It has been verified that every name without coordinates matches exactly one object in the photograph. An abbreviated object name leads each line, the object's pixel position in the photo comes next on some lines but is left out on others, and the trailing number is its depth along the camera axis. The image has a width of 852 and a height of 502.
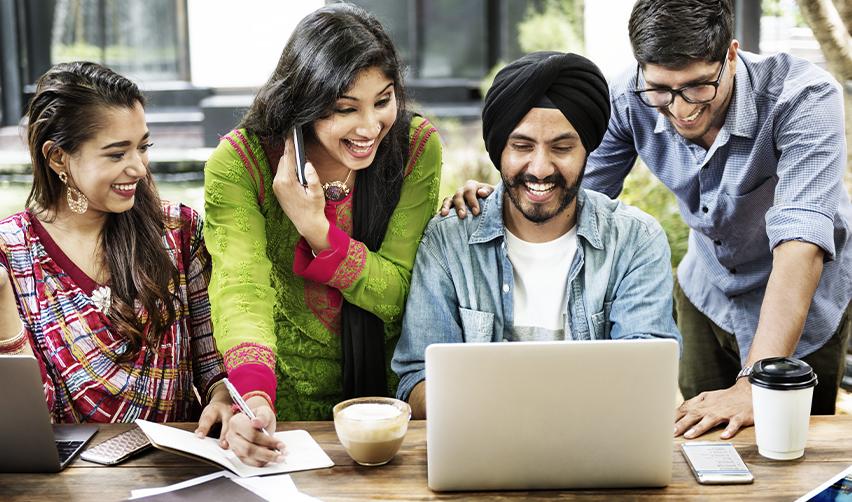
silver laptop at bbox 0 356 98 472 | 2.39
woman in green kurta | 2.65
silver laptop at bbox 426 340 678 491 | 2.31
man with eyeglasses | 2.73
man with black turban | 2.69
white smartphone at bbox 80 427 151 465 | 2.50
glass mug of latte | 2.44
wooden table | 2.38
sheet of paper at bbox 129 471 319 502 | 2.38
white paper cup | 2.44
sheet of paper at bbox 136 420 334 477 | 2.44
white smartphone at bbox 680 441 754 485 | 2.40
